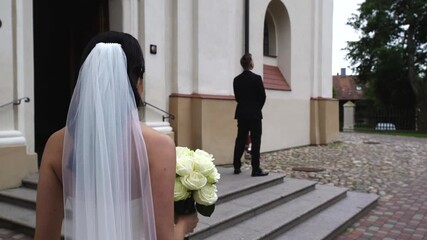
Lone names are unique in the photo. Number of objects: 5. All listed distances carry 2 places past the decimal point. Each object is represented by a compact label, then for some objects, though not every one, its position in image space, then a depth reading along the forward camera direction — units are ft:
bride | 4.58
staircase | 14.66
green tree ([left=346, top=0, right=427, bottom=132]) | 87.61
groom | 21.18
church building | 17.71
